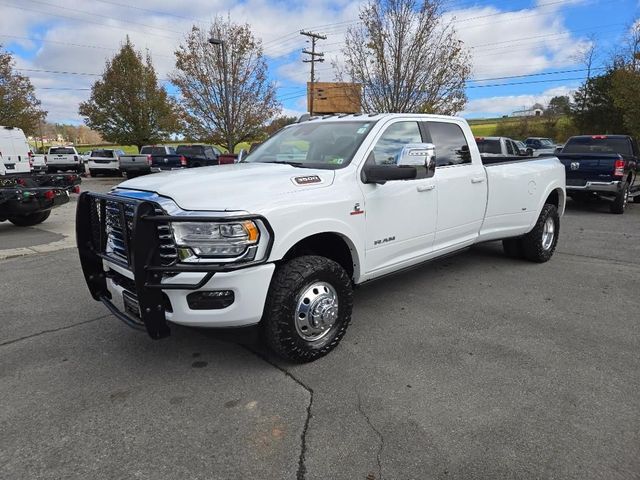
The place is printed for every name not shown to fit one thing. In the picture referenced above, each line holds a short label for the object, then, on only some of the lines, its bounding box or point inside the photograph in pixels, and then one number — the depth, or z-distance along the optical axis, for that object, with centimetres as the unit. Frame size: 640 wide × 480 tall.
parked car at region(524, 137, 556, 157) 2730
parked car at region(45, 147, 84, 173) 2734
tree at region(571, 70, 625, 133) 3048
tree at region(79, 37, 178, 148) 3275
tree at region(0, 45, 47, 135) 2953
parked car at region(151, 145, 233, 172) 2106
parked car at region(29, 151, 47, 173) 2305
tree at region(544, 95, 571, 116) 4449
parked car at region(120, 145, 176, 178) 2302
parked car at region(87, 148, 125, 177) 2644
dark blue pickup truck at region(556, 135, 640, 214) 1060
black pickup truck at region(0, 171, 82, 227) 820
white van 1491
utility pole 3809
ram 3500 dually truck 284
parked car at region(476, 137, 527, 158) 1513
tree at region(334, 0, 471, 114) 1625
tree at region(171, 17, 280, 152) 2556
